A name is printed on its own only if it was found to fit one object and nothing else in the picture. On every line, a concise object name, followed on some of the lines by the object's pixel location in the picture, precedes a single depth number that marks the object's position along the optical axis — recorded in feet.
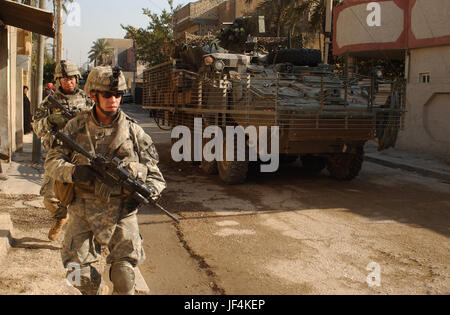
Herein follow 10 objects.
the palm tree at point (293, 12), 61.82
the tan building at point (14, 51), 19.57
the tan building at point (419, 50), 40.45
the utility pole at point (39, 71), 31.65
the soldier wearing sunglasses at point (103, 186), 9.98
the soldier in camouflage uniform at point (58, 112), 14.66
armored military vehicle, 24.20
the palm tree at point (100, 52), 223.10
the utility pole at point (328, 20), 44.98
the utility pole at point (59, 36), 59.72
